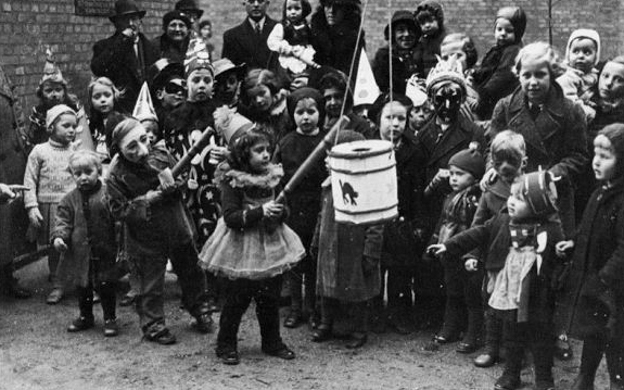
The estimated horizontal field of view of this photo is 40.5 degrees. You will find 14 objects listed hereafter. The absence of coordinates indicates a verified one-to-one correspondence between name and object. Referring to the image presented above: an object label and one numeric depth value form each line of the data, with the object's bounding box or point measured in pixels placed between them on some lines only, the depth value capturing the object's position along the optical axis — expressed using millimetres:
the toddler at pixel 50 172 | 7121
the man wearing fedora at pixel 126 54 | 8609
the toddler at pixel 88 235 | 6422
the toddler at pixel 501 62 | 6926
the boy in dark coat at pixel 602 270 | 4906
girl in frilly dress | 5660
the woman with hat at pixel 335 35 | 8086
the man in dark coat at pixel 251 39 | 8719
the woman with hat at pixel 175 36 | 8805
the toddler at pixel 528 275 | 5129
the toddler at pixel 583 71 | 6141
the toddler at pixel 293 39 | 7922
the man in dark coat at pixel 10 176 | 7215
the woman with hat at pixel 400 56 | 7758
